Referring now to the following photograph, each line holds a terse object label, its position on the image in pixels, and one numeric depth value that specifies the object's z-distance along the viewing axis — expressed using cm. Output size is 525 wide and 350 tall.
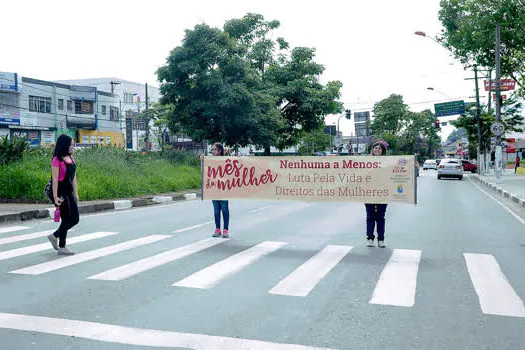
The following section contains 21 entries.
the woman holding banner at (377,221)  912
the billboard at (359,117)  13912
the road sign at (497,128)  2609
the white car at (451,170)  3750
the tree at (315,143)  8038
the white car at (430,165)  7119
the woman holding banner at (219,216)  1014
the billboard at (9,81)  4656
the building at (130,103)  7188
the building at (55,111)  4728
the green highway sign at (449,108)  5508
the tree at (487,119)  4546
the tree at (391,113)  9750
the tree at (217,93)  3036
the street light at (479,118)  4641
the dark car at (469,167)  5471
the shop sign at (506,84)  2943
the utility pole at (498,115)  2747
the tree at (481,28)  3147
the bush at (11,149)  1756
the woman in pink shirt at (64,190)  809
